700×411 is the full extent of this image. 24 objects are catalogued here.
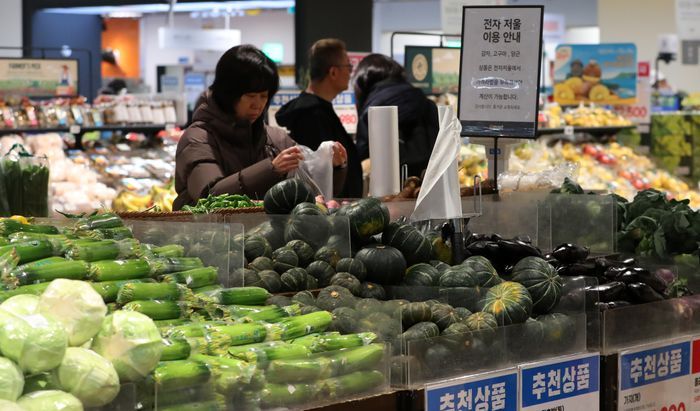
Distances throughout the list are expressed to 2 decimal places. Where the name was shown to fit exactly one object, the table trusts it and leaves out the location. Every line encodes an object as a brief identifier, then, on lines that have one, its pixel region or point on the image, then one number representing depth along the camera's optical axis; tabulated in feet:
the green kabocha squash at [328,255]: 10.49
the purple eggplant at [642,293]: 11.29
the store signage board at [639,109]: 34.40
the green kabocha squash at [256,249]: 10.55
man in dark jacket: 19.26
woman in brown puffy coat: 15.08
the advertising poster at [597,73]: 32.73
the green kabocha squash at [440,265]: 10.72
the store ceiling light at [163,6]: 55.31
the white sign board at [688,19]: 42.63
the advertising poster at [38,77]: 30.19
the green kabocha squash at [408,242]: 10.93
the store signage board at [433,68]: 28.58
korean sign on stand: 13.66
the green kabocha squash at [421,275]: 10.44
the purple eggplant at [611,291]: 11.18
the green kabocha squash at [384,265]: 10.44
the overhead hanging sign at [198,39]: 53.93
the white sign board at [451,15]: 32.04
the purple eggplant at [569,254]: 11.93
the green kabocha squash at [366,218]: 10.93
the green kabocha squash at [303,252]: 10.50
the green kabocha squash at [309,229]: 10.61
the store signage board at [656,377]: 10.48
